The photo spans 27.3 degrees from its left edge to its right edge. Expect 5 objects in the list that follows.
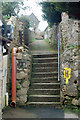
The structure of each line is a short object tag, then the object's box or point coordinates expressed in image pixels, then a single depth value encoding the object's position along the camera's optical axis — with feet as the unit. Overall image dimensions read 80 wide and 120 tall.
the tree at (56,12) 14.67
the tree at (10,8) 42.16
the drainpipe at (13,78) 23.17
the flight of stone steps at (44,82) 24.49
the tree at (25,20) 46.33
